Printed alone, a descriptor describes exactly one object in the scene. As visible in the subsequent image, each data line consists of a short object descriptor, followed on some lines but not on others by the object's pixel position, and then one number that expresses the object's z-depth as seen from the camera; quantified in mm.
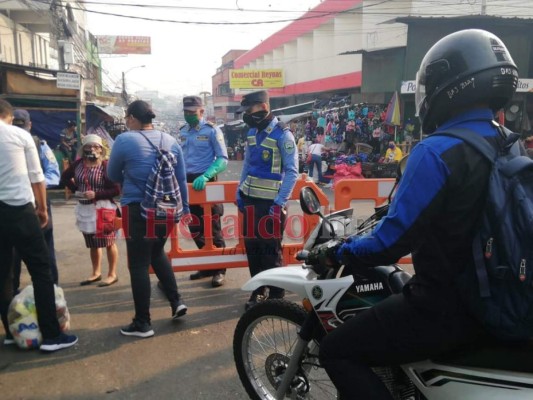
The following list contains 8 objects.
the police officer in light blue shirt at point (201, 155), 4734
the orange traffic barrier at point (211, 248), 4648
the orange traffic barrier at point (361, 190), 4777
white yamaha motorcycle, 1635
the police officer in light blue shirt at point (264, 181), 3820
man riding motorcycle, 1520
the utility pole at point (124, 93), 39175
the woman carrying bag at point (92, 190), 4488
